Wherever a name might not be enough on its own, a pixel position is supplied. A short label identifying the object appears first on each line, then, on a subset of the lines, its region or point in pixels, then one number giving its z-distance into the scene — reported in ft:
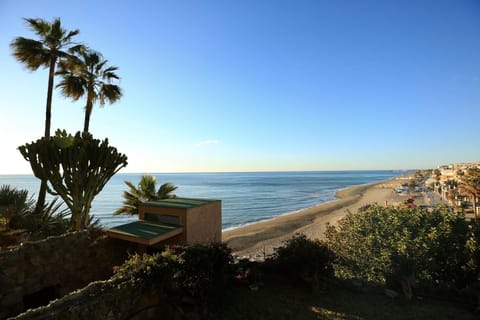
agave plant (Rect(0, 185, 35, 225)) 30.17
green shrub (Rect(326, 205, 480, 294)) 23.43
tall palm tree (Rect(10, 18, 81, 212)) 36.11
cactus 28.91
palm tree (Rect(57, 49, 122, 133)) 39.73
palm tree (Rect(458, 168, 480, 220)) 71.10
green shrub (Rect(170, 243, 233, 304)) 16.60
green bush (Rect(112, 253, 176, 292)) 15.38
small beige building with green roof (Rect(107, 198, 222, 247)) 24.54
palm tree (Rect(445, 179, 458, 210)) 110.74
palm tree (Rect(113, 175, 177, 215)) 43.33
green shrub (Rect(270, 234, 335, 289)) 22.34
